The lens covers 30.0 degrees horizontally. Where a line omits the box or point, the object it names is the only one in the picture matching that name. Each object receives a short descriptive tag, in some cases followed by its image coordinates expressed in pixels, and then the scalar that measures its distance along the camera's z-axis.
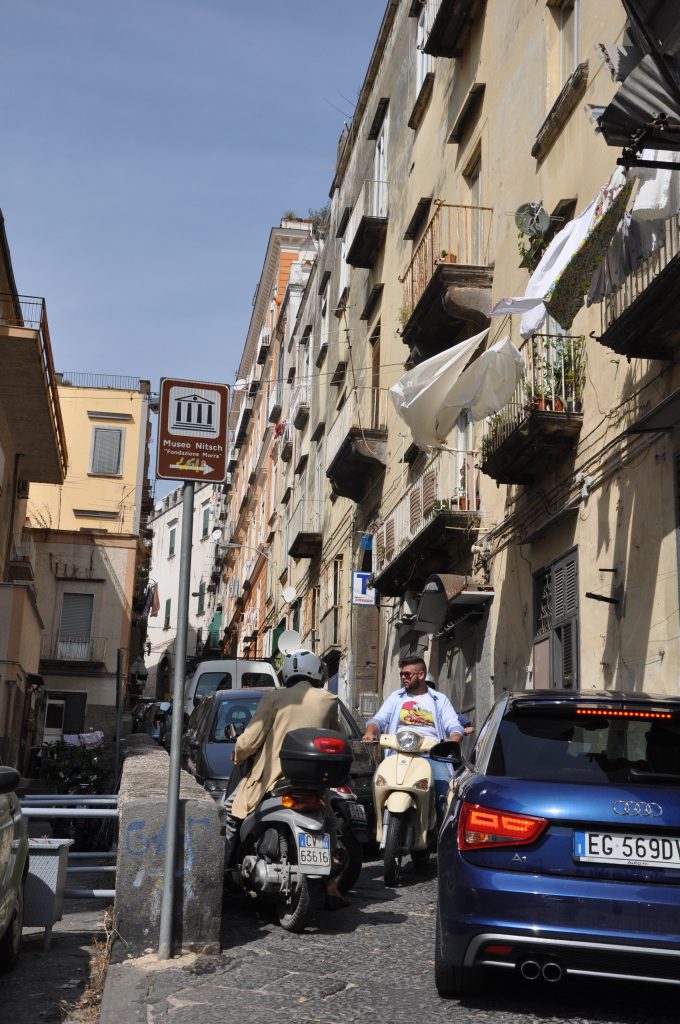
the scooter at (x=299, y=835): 7.36
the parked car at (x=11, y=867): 6.24
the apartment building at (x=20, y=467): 21.97
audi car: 5.28
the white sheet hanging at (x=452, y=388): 12.99
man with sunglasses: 10.27
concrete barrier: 6.39
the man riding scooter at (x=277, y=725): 8.01
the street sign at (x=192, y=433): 6.97
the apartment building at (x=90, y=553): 40.78
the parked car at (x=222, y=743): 12.10
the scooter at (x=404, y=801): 9.49
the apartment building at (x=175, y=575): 73.12
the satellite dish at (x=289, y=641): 23.58
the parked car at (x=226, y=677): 22.56
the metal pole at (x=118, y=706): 17.40
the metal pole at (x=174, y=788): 6.34
